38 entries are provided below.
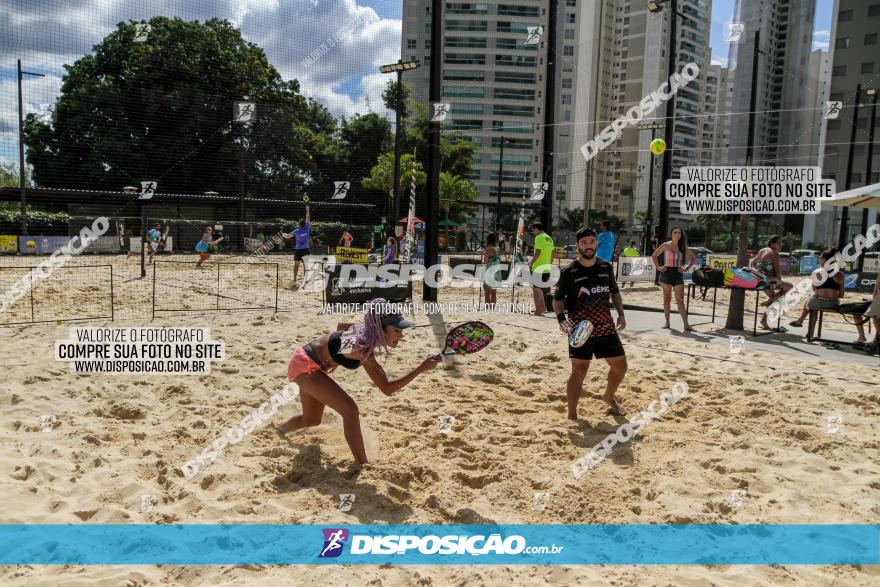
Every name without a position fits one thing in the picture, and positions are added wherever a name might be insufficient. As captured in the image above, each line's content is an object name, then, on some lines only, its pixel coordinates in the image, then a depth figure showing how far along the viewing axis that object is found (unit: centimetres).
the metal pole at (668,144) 1645
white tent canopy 871
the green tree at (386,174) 3181
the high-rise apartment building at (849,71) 4984
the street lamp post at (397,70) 1686
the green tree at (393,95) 4061
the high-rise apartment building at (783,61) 6041
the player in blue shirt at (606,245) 1149
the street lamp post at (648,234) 2128
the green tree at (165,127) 2986
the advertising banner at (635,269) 1698
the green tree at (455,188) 3692
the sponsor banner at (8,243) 2236
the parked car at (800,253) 2882
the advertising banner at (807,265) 2373
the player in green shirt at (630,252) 1942
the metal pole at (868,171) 1743
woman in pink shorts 380
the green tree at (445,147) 4216
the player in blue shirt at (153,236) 1876
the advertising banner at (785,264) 2253
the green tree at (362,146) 4269
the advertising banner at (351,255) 1537
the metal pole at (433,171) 990
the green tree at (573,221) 6276
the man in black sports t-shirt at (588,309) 501
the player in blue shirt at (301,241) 1352
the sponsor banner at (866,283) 1786
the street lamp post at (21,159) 2130
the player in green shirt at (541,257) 992
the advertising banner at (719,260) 2045
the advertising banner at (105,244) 2341
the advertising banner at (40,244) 2231
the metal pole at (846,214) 1975
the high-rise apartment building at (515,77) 6812
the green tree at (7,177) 4613
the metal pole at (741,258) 924
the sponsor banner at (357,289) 982
